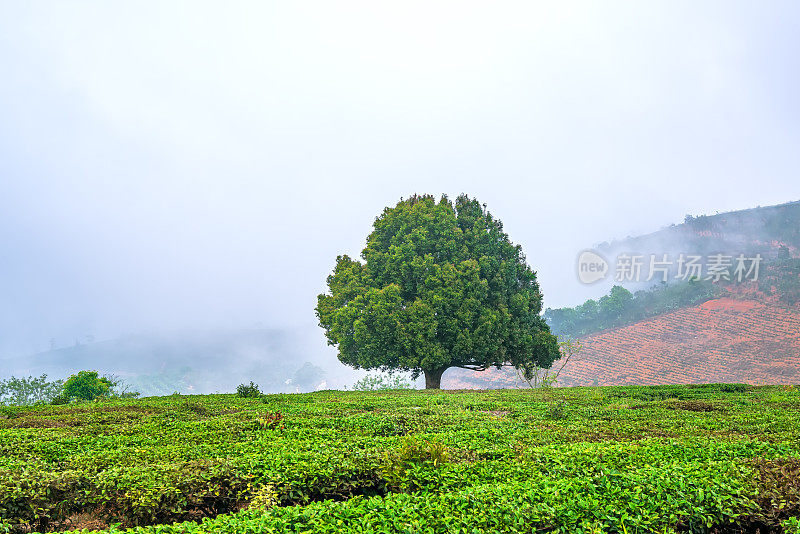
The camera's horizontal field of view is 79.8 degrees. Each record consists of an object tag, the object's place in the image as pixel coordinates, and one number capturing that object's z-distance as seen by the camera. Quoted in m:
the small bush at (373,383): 30.89
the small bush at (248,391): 15.24
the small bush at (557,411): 9.36
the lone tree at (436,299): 20.12
